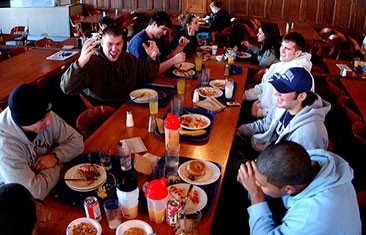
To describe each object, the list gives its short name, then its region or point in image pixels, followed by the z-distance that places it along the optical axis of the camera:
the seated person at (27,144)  2.04
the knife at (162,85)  3.86
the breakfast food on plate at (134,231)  1.84
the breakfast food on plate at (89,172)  2.24
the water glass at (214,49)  5.45
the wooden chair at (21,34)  7.99
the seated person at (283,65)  3.88
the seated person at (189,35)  5.47
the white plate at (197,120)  2.94
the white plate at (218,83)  3.96
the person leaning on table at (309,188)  1.73
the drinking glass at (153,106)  3.18
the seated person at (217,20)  8.55
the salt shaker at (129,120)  2.96
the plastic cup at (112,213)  1.88
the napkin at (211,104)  3.35
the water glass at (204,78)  3.96
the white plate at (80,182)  2.14
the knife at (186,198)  2.04
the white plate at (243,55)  5.36
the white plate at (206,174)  2.25
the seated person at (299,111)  2.55
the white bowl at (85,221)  1.82
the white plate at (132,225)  1.85
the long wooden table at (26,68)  4.26
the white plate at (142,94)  3.42
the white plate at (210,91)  3.65
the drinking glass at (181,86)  3.68
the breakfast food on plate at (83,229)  1.82
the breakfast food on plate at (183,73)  4.24
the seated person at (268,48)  5.06
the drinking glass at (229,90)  3.63
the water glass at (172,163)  2.27
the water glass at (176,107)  3.17
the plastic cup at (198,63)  4.52
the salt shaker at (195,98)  3.48
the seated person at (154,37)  4.32
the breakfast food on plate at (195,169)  2.29
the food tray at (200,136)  2.79
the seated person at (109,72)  3.28
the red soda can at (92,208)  1.87
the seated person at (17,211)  1.43
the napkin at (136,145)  2.62
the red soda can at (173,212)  1.87
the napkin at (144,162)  2.33
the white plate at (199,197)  2.03
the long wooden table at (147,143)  1.92
